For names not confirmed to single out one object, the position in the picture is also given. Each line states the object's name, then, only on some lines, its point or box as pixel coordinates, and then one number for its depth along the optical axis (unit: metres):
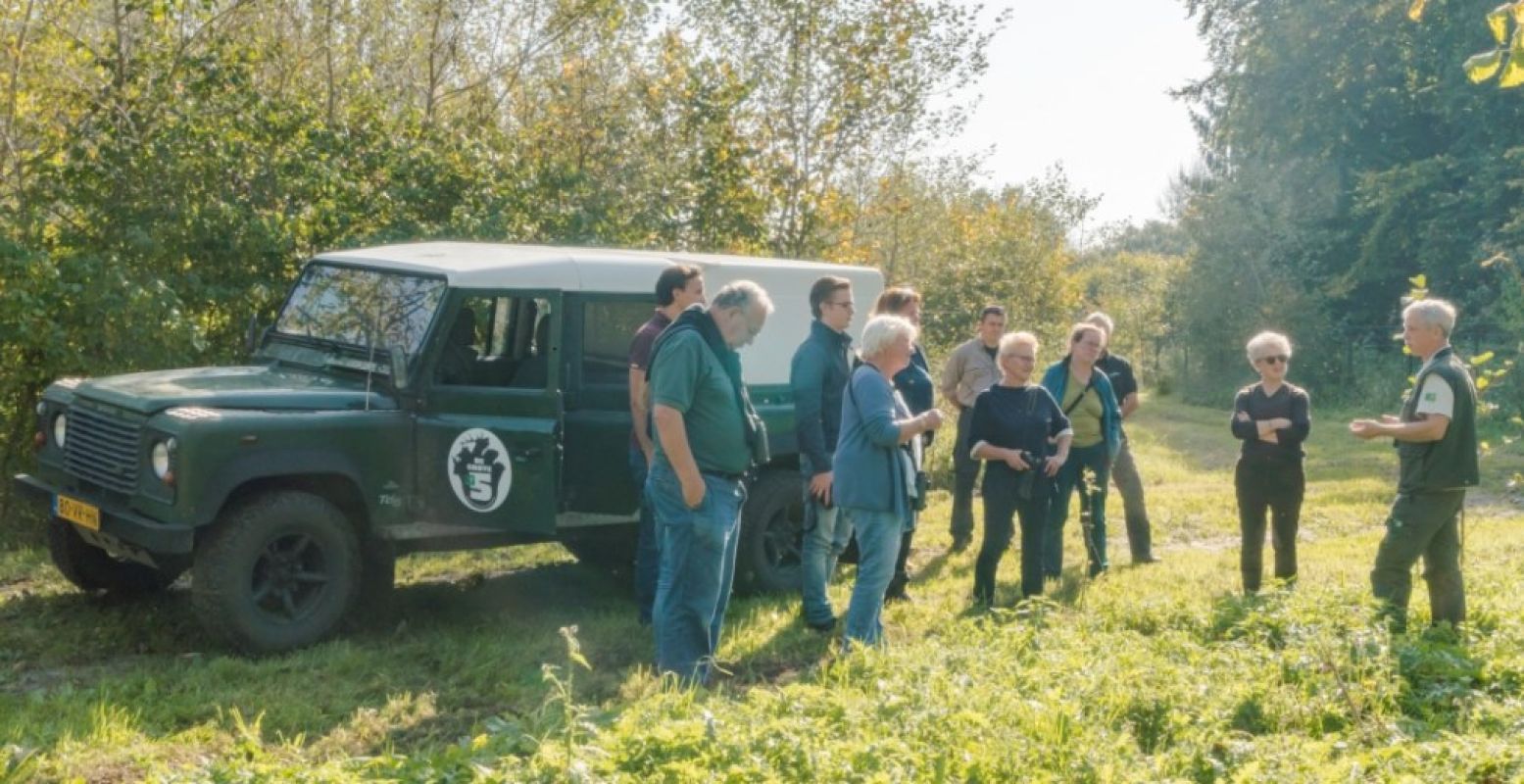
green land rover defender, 7.05
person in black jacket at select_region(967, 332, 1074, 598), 8.11
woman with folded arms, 8.58
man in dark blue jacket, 7.81
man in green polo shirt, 6.38
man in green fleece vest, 7.17
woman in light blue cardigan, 6.95
